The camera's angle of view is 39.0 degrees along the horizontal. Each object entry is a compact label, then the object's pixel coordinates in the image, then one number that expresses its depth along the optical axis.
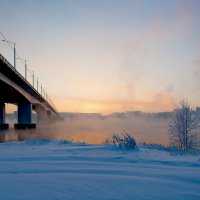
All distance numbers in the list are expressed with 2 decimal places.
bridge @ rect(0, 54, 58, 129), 31.56
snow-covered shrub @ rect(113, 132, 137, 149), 9.21
